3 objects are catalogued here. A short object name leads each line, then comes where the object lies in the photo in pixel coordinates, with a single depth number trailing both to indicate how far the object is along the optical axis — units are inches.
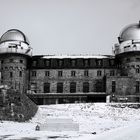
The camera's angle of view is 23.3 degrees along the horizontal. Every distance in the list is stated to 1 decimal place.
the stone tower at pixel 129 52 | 2812.5
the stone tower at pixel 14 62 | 2861.7
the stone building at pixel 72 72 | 2797.7
